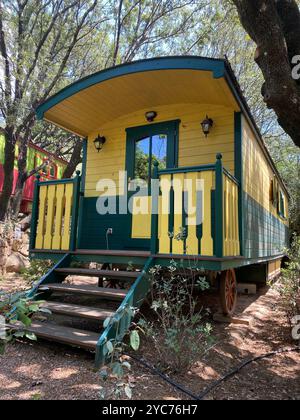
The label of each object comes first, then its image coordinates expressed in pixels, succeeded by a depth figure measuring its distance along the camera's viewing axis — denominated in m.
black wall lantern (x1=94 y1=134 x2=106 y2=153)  5.96
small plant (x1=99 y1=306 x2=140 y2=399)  2.11
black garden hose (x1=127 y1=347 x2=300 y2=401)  2.44
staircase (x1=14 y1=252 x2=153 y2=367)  2.94
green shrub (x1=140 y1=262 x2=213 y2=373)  2.79
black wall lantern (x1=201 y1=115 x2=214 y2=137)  4.81
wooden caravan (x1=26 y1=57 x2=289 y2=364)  3.75
